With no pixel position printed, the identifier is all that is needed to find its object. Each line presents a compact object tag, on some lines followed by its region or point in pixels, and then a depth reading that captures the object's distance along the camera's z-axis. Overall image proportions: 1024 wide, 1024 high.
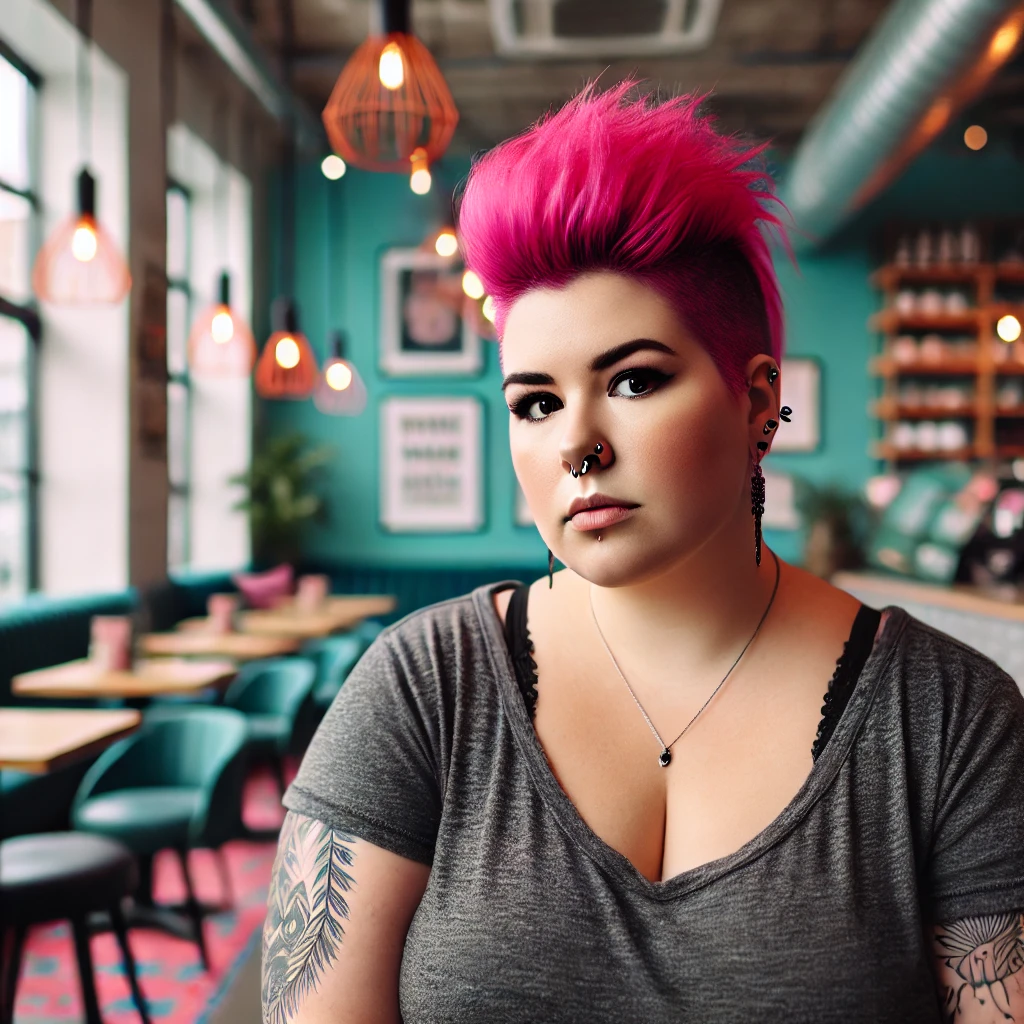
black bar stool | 2.21
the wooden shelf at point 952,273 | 7.13
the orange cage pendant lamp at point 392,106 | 2.81
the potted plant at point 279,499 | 6.99
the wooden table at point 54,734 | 2.43
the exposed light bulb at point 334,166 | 6.35
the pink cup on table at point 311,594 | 5.88
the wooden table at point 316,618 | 5.19
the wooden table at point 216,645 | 4.43
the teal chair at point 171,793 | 2.85
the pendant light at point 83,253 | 3.39
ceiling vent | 4.81
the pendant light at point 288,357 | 4.81
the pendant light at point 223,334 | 4.55
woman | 0.80
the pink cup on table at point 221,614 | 4.92
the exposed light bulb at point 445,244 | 4.45
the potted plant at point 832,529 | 5.16
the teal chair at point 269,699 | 4.09
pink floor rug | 2.82
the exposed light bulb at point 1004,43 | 3.60
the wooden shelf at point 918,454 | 7.16
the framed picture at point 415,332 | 7.70
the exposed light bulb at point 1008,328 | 3.79
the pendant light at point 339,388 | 5.44
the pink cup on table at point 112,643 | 3.77
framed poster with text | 7.72
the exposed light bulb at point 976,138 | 6.62
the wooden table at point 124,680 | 3.52
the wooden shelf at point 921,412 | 7.11
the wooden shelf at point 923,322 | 7.11
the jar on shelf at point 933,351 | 7.08
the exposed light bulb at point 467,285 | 4.23
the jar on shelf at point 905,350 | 7.10
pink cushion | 6.38
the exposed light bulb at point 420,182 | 4.97
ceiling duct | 3.68
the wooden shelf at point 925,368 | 7.06
